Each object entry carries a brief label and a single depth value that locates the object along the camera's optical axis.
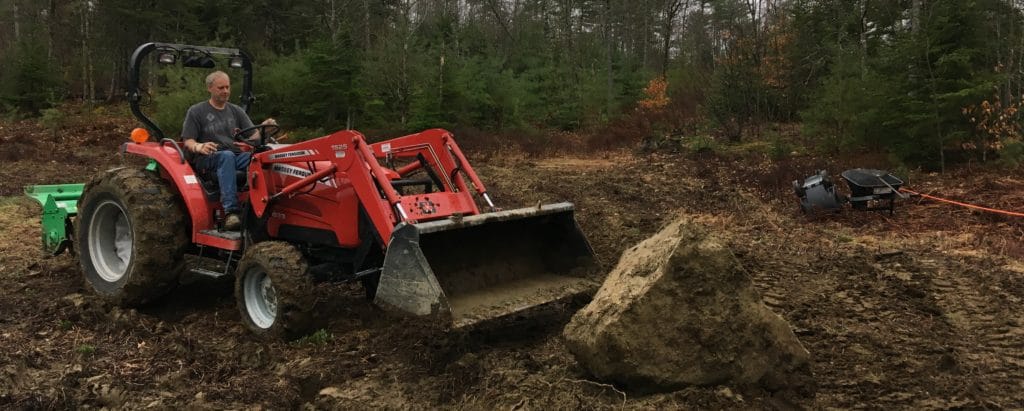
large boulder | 3.52
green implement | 6.46
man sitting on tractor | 5.35
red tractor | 4.48
